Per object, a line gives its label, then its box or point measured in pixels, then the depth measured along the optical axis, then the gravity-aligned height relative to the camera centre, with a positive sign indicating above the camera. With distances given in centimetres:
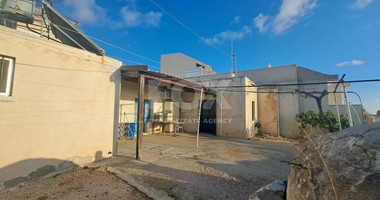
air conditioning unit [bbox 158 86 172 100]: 1033 +139
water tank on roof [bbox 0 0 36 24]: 477 +314
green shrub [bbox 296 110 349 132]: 875 -30
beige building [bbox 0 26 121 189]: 336 +11
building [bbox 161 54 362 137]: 1105 +102
